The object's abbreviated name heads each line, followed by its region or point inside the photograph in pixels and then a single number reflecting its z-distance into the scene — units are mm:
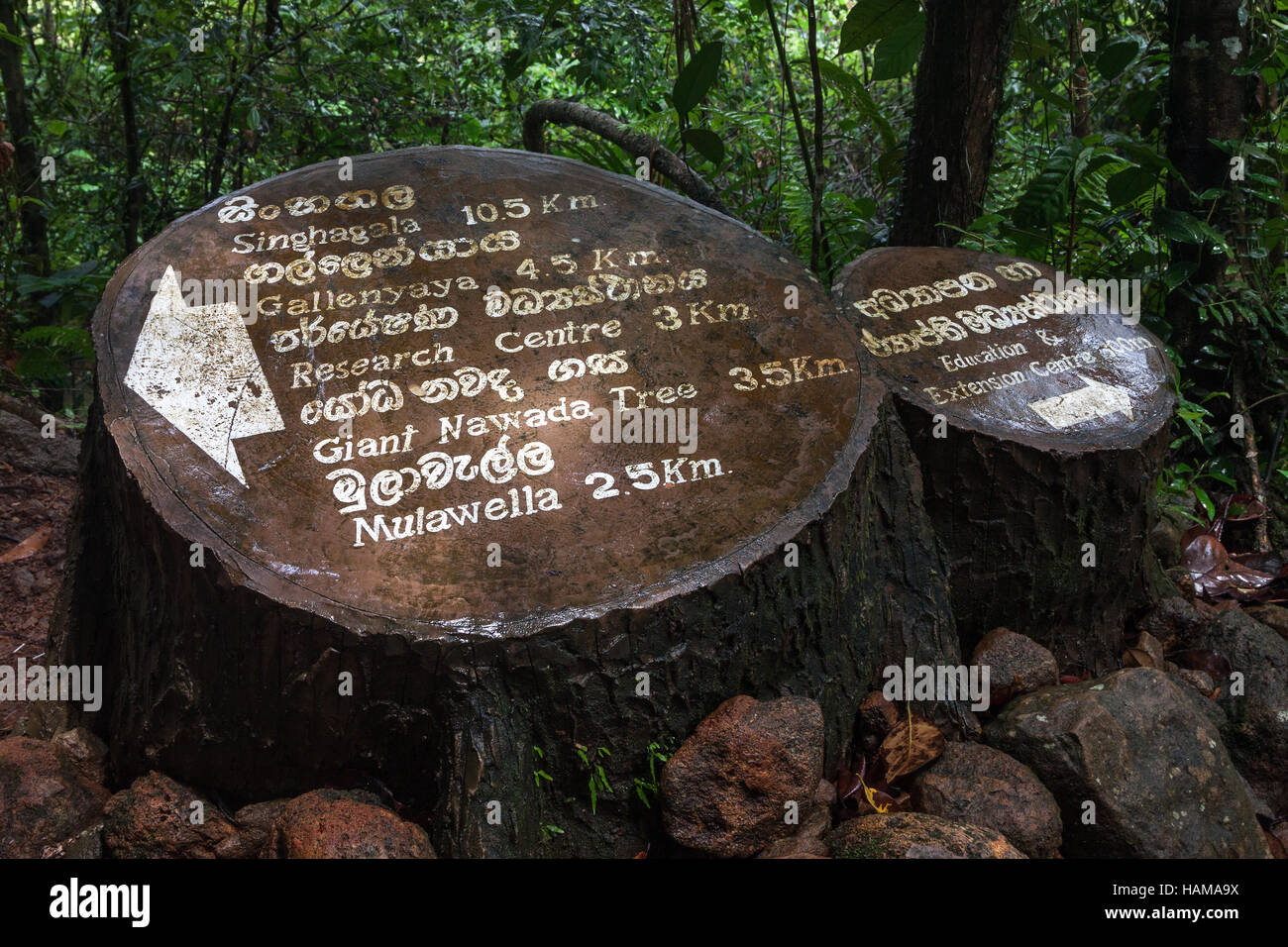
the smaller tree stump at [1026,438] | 2424
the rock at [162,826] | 1734
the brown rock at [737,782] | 1781
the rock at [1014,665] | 2344
